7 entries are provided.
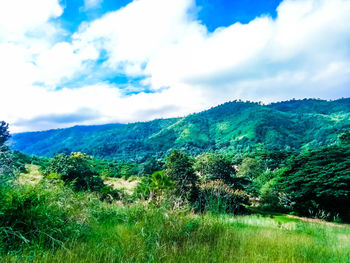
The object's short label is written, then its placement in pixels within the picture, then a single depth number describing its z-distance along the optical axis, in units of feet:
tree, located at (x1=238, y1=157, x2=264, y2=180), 150.07
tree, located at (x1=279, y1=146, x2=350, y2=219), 69.51
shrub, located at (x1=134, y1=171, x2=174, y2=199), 14.91
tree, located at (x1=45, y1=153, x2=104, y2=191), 59.88
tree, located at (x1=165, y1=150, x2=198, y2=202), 68.95
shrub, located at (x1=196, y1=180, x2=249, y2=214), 14.07
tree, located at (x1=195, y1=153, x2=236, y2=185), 104.53
